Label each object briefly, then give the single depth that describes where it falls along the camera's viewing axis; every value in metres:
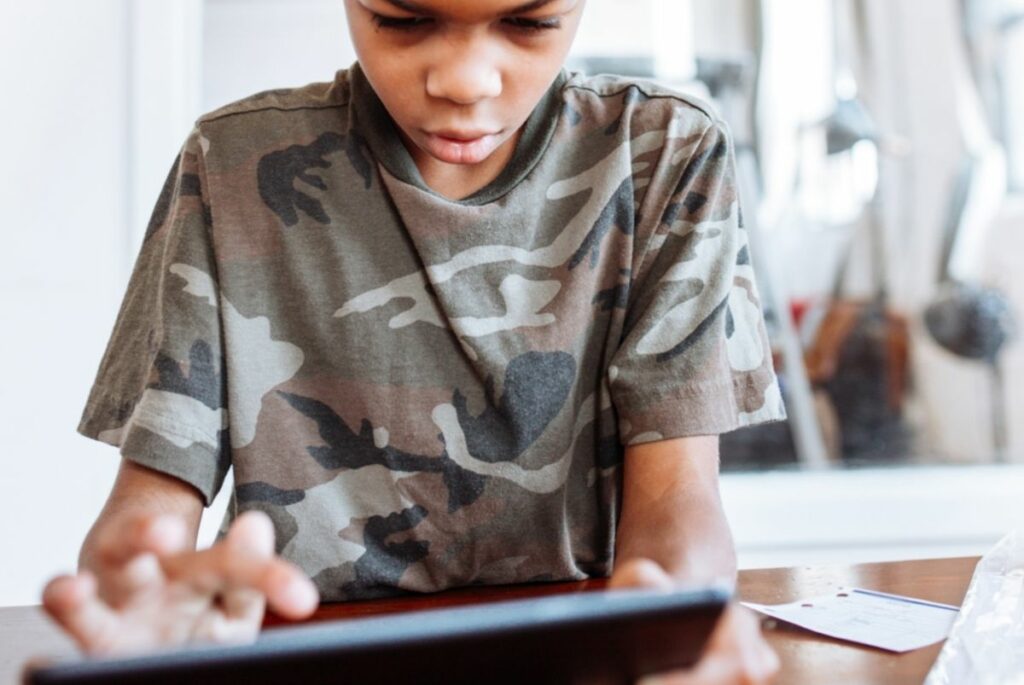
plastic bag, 0.74
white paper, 0.81
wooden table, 0.75
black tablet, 0.42
